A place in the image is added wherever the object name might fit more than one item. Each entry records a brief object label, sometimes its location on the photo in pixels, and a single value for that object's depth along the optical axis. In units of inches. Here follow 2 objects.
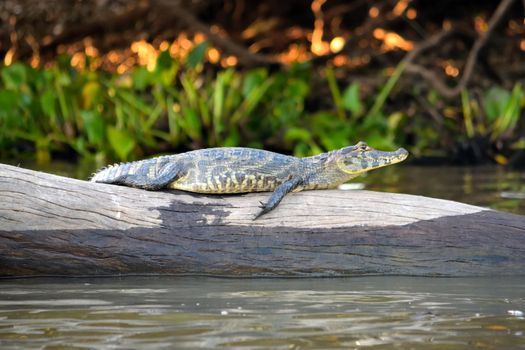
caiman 460.4
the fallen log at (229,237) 425.7
